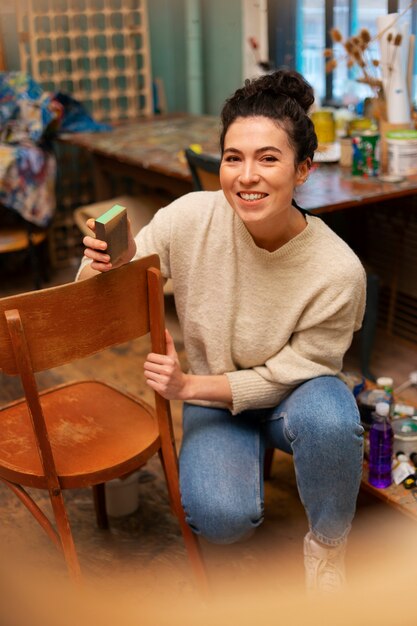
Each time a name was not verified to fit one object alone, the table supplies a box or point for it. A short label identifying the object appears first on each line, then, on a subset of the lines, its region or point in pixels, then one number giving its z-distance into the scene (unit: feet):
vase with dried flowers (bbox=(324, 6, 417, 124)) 7.30
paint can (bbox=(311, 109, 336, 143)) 8.47
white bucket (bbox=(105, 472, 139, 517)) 5.66
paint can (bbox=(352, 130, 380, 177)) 7.28
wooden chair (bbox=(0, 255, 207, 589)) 3.52
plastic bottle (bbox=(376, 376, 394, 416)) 5.64
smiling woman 3.98
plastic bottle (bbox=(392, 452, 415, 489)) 4.99
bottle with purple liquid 4.97
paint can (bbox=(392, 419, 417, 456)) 5.33
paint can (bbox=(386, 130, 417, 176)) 7.21
